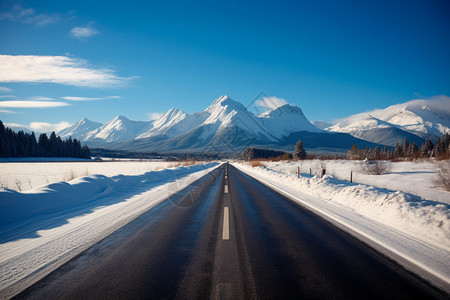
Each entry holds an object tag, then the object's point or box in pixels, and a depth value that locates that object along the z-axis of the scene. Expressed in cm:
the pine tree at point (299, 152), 5955
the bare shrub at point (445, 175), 1171
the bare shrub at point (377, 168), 2134
